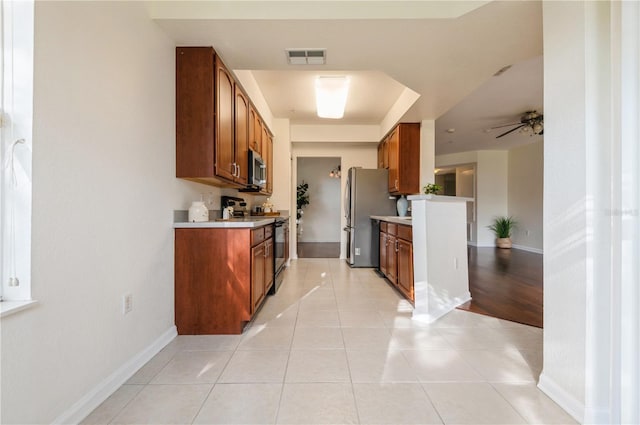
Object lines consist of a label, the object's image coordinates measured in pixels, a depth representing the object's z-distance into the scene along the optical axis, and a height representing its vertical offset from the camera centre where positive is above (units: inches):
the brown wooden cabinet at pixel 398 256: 124.3 -19.9
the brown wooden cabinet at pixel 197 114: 92.4 +31.2
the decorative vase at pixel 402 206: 184.4 +5.2
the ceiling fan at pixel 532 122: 192.1 +60.3
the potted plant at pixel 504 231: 301.0 -16.7
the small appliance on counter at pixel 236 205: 138.6 +5.0
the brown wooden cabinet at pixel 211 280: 92.0 -20.0
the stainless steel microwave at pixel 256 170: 136.6 +21.5
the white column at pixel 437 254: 106.5 -15.1
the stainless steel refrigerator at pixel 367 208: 199.6 +4.3
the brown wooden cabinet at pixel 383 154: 203.8 +43.0
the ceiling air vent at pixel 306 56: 95.7 +51.9
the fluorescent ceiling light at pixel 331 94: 133.3 +56.1
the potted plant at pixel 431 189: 154.6 +13.1
